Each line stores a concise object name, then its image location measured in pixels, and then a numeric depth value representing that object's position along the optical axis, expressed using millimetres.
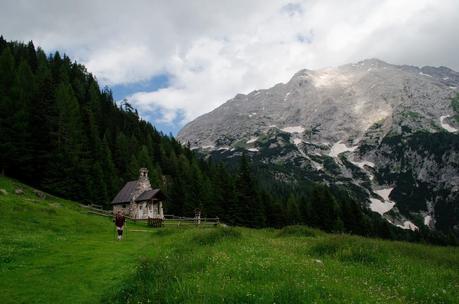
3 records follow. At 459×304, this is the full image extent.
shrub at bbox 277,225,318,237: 39353
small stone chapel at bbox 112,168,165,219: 69875
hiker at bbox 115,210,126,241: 32438
